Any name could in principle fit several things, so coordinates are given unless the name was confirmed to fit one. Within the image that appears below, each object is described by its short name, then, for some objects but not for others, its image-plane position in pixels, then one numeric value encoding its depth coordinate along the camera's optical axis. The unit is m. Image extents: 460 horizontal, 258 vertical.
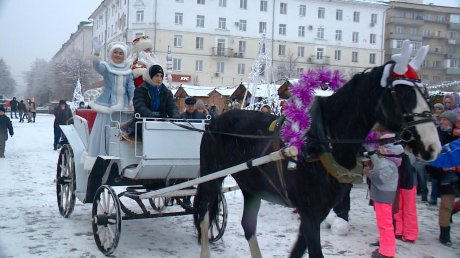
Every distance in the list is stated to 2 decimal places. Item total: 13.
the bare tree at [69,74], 47.53
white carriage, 5.16
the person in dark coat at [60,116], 17.11
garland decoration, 3.73
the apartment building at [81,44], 45.91
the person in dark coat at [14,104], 35.98
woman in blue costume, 6.01
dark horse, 3.15
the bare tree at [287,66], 47.81
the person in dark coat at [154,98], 5.42
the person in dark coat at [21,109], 33.62
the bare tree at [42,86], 38.65
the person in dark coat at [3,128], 14.09
